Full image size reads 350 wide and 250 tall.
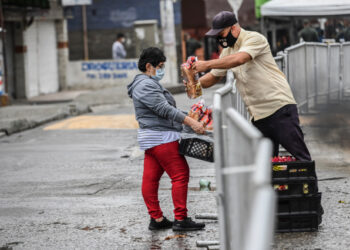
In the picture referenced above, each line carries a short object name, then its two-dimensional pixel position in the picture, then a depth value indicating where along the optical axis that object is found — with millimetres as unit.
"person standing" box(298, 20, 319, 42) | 32797
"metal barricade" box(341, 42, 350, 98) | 26299
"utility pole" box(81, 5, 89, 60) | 56930
